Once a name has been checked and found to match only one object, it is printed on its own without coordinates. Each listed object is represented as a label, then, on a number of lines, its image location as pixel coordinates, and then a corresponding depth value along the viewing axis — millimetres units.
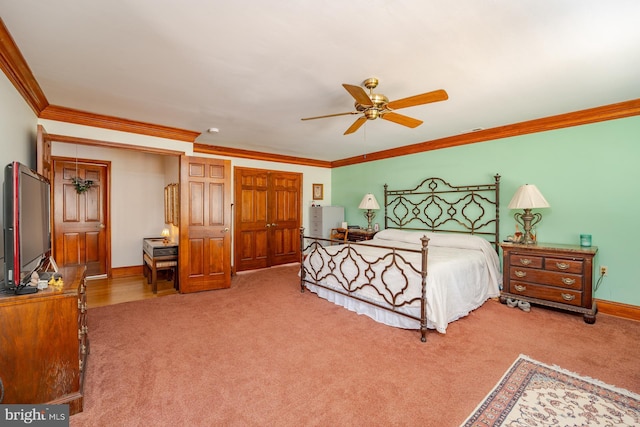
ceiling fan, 2146
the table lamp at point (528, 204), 3389
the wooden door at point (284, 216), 6090
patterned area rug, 1642
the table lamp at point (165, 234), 5047
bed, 2805
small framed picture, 6750
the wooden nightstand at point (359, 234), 5461
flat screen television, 1522
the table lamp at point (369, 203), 5270
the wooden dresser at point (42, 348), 1531
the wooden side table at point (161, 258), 4200
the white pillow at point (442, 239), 3889
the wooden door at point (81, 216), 4691
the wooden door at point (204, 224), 4121
